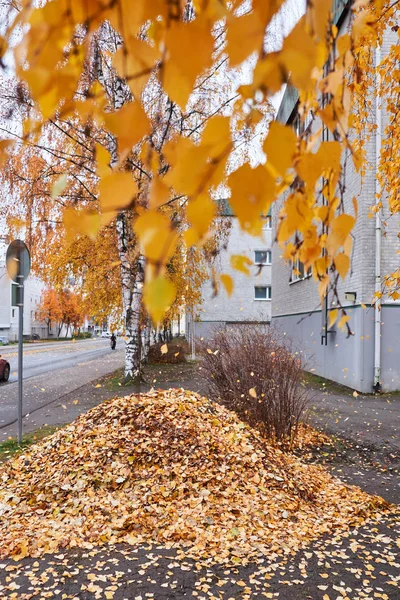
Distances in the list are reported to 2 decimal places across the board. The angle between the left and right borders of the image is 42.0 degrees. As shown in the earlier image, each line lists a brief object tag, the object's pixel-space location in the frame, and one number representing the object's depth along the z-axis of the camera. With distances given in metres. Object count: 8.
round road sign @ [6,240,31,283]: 6.07
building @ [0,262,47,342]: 52.81
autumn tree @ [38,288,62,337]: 54.33
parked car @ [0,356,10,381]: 13.99
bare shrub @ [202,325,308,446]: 5.74
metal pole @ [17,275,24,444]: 6.29
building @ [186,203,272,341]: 27.41
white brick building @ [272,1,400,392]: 10.81
